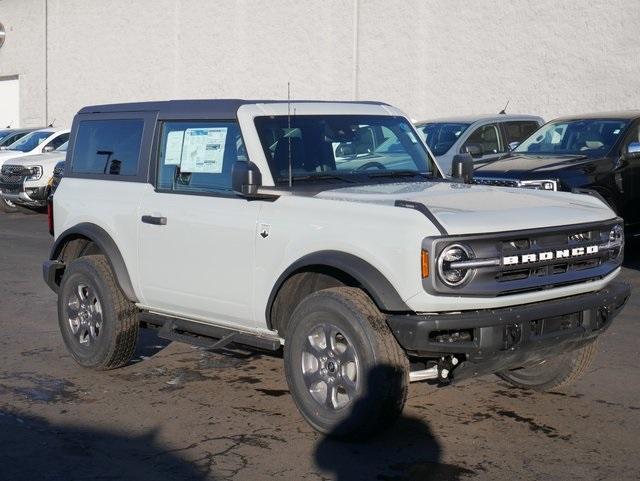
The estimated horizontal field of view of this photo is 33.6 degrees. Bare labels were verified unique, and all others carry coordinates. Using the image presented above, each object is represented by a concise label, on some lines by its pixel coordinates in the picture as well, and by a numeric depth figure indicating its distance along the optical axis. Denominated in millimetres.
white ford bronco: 5590
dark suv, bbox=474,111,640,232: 12133
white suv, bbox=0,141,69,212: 20938
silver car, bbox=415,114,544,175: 15641
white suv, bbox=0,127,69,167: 23750
